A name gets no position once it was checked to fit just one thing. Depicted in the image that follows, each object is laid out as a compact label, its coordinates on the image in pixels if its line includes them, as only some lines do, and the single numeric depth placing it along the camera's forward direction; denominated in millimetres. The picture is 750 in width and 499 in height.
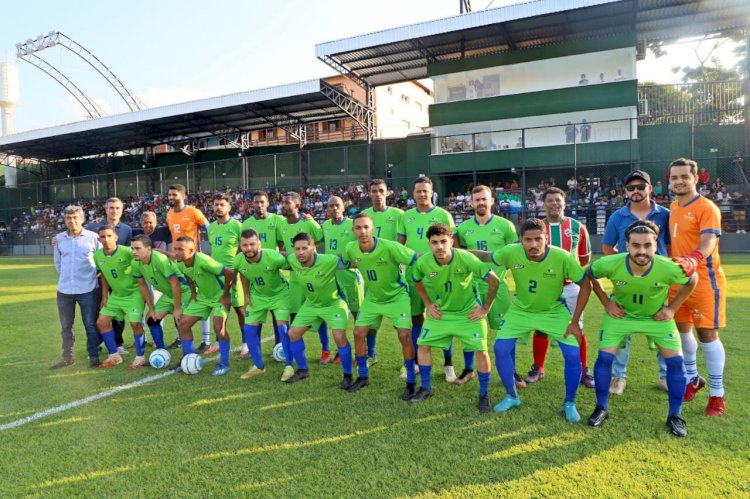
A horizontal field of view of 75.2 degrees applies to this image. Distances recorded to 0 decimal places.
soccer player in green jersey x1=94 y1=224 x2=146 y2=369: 6055
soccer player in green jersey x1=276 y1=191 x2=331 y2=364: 5992
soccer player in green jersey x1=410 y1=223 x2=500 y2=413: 4426
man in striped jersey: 4906
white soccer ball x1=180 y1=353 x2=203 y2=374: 5504
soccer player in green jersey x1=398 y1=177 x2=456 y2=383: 5363
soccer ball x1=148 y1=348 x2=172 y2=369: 5785
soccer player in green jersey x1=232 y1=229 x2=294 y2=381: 5477
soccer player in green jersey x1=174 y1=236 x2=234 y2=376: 5734
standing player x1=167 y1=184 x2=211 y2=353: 7199
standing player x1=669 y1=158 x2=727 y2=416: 4008
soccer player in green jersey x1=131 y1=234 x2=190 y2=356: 5930
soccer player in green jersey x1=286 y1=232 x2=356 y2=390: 5219
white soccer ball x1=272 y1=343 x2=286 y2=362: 5863
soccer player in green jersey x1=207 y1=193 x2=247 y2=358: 6820
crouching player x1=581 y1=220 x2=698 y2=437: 3717
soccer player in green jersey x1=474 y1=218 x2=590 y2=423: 4086
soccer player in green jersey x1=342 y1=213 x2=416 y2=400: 4938
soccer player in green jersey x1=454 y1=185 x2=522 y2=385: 5156
